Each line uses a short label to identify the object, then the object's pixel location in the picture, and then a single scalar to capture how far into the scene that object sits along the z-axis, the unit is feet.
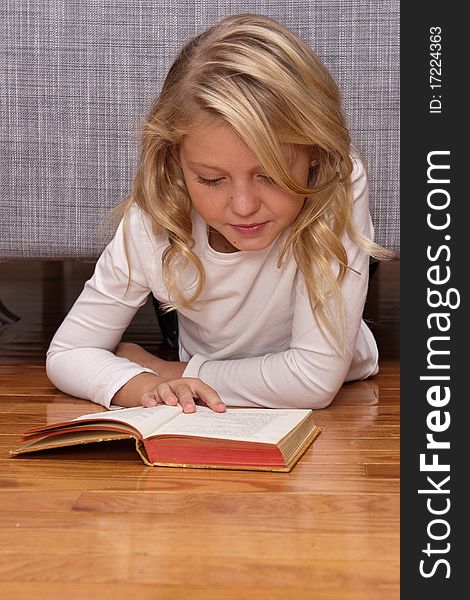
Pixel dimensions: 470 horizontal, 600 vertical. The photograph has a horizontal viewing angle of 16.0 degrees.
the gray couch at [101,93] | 5.83
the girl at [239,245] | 5.15
